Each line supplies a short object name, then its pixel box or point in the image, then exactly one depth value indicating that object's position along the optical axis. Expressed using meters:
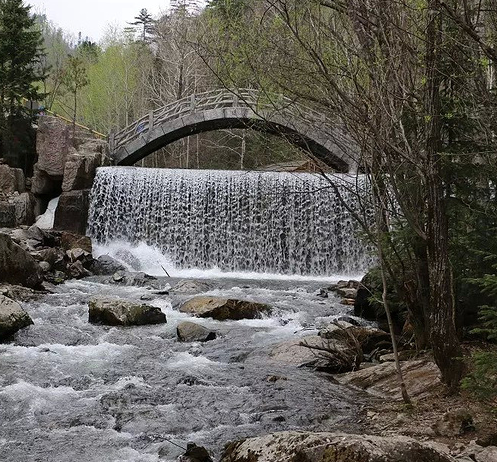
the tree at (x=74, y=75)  26.41
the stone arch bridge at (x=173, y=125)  22.72
